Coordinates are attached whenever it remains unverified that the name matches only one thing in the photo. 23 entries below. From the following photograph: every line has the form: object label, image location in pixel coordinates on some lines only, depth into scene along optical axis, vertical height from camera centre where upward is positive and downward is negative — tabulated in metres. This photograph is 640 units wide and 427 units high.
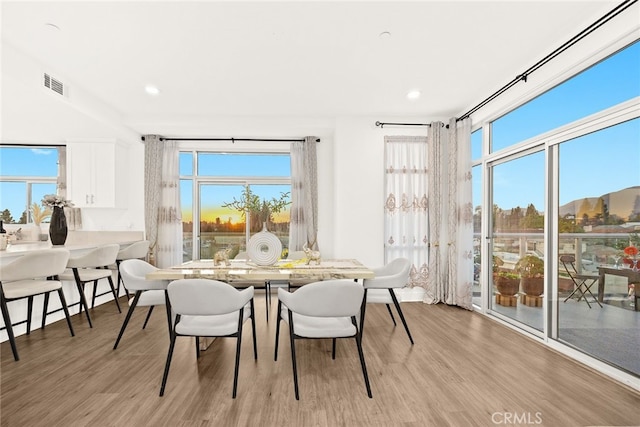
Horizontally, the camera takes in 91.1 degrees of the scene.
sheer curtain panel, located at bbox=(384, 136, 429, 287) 4.68 +0.11
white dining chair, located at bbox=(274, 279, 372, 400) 2.05 -0.62
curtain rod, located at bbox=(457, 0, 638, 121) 2.23 +1.42
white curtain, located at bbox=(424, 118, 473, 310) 4.21 -0.03
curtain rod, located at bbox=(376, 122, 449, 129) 4.63 +1.32
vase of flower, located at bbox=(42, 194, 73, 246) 3.89 -0.11
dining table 2.56 -0.51
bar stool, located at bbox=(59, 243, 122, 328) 3.53 -0.62
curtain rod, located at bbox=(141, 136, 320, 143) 5.32 +1.25
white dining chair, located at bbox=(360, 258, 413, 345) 3.02 -0.71
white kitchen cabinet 4.97 +0.61
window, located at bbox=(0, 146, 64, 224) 5.66 +0.61
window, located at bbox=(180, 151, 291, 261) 5.55 +0.34
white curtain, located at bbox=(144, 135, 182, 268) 5.21 +0.18
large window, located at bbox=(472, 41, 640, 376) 2.35 +0.04
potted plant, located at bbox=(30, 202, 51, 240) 4.18 -0.03
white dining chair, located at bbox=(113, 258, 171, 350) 2.81 -0.67
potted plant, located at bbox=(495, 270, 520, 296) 3.69 -0.83
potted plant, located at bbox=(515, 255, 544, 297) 3.25 -0.65
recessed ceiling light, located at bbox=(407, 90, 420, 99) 3.87 +1.49
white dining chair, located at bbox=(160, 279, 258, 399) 2.05 -0.62
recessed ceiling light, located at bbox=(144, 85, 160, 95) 3.76 +1.49
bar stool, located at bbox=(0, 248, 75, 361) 2.64 -0.57
